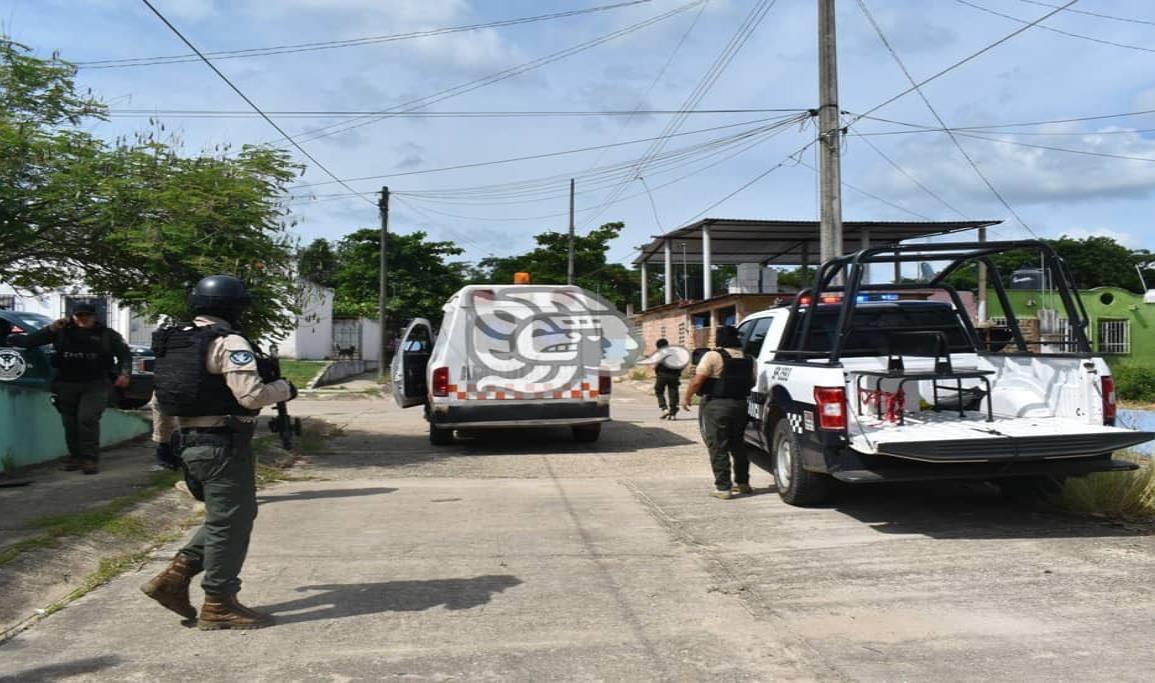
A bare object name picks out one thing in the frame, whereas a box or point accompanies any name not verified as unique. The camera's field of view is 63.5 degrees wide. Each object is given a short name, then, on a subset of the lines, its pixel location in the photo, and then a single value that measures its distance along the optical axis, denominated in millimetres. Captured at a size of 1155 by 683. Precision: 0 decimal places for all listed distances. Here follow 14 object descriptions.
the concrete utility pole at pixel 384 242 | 32219
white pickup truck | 6227
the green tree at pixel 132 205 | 8703
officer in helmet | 4434
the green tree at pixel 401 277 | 47125
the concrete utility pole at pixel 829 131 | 14398
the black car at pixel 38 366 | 8855
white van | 11352
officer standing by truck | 7855
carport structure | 28406
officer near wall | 8516
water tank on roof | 19947
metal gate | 43375
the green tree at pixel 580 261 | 50156
